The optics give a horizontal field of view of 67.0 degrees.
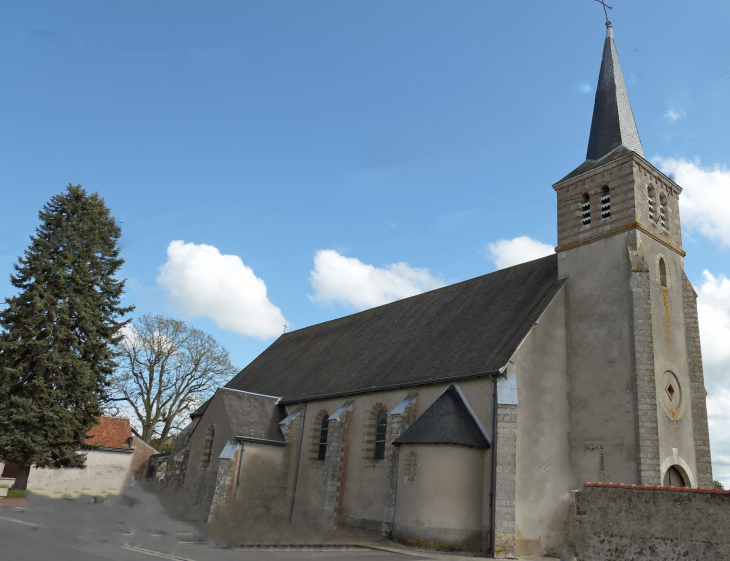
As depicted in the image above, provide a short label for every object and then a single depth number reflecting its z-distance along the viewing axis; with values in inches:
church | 553.6
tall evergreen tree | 781.3
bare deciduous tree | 1414.9
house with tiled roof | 1031.0
